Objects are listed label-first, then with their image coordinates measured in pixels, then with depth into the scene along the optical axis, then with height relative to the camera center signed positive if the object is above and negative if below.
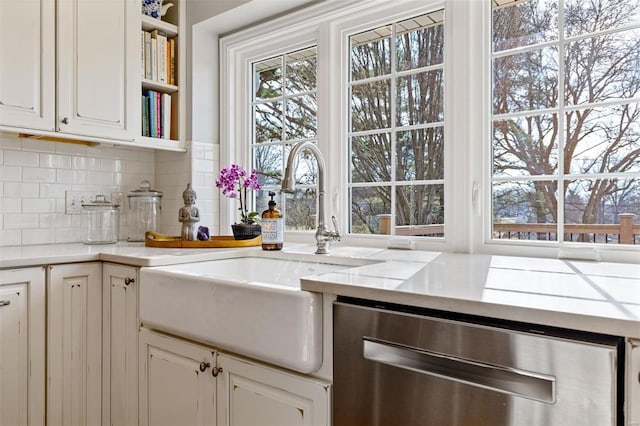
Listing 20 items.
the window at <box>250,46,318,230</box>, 2.40 +0.52
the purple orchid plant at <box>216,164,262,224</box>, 2.22 +0.17
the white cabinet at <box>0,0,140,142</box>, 1.92 +0.69
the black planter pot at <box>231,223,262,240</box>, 2.21 -0.08
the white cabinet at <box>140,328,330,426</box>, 1.21 -0.53
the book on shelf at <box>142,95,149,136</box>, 2.45 +0.55
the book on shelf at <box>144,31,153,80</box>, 2.45 +0.88
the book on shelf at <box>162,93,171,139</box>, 2.53 +0.57
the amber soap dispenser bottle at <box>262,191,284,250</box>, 2.00 -0.06
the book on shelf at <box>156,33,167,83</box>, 2.51 +0.89
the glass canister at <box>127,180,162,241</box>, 2.48 +0.02
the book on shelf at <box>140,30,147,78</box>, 2.41 +0.86
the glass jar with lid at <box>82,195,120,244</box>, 2.33 -0.04
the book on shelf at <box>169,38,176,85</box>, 2.58 +0.89
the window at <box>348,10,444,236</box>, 1.95 +0.40
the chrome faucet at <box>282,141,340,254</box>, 1.73 +0.11
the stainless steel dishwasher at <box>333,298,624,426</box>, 0.80 -0.32
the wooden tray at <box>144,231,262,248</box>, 2.12 -0.13
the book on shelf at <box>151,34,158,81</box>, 2.48 +0.86
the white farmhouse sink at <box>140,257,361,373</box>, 1.16 -0.29
